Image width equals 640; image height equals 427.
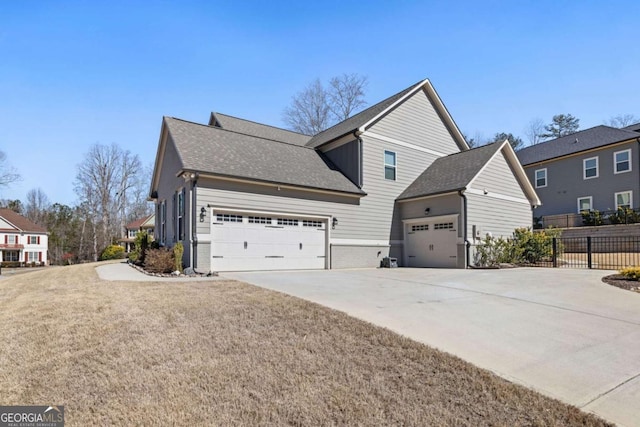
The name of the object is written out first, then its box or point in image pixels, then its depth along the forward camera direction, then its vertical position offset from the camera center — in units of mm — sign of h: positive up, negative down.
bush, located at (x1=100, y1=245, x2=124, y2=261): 27125 -2107
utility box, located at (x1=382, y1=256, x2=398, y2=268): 15477 -1704
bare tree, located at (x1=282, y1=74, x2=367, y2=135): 33375 +12491
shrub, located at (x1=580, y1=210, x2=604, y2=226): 21077 +468
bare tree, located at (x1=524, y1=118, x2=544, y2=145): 48031 +13800
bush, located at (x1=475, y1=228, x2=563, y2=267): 14258 -1019
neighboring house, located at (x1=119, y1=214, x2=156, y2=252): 34238 -108
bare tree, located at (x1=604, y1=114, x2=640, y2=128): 42844 +13765
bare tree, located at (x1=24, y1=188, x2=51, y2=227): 54688 +3652
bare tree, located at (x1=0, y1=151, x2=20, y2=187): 32897 +5439
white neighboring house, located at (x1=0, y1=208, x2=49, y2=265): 42344 -1614
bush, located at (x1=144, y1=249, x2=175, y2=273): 11148 -1209
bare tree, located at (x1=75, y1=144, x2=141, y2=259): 37906 +5401
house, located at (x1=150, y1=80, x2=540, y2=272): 12016 +1395
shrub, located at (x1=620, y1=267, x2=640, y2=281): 9362 -1366
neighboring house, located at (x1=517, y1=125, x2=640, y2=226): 22125 +3971
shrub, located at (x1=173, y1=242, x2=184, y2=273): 11153 -1006
